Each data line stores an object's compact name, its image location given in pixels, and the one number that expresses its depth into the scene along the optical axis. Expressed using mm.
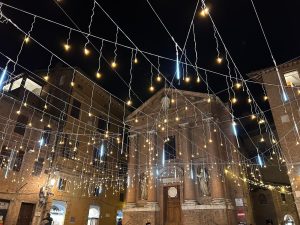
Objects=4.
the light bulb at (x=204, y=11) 4812
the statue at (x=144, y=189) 18312
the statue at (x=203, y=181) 16234
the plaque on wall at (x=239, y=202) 15933
